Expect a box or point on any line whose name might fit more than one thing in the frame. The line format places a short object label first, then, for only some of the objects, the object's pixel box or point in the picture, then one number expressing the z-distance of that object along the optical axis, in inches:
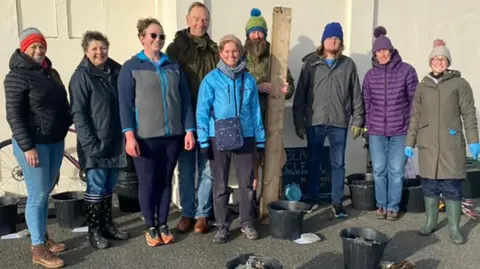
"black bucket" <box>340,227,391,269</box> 142.6
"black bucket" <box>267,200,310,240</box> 176.1
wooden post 188.1
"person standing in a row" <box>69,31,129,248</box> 156.3
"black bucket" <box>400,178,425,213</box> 211.2
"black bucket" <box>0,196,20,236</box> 182.1
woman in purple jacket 193.0
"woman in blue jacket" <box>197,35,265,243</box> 166.1
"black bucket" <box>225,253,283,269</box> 128.5
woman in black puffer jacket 143.6
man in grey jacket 200.4
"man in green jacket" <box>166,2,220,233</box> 177.0
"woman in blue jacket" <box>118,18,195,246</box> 159.3
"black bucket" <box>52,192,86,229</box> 190.5
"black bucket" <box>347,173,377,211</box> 213.3
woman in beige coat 172.2
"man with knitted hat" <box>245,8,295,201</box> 188.7
